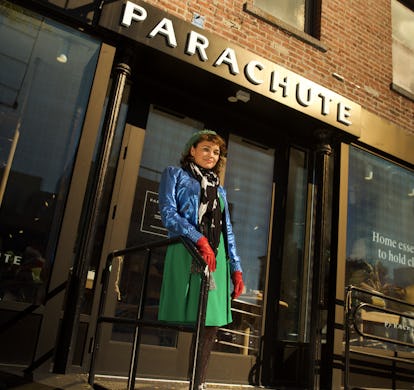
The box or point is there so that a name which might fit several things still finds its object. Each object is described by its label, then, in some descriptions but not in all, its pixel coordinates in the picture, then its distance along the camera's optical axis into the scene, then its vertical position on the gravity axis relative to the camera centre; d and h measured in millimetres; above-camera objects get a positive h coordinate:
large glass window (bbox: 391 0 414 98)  7211 +4984
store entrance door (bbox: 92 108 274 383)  4309 +879
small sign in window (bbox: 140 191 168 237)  4656 +1091
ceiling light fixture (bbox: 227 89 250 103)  5023 +2643
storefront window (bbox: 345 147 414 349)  5582 +1462
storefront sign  4371 +2847
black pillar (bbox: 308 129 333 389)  4848 +1192
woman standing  2852 +639
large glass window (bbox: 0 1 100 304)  3814 +1581
